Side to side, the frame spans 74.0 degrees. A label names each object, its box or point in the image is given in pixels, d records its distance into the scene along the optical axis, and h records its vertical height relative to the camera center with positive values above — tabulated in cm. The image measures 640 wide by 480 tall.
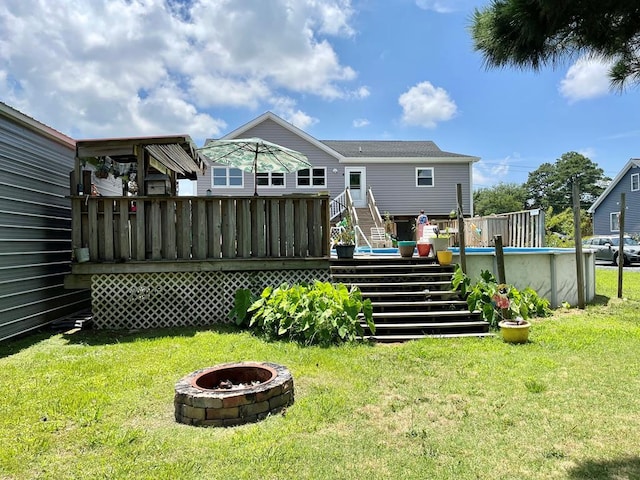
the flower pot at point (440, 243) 751 -1
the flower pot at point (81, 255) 632 -8
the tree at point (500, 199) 5931 +630
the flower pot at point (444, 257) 735 -25
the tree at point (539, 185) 6025 +808
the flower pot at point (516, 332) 534 -115
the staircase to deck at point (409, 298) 593 -86
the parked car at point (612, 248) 1817 -40
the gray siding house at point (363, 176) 1773 +297
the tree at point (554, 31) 202 +107
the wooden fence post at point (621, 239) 871 -1
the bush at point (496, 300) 598 -89
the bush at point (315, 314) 538 -91
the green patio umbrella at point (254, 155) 809 +184
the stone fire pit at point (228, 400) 308 -115
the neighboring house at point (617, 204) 2471 +225
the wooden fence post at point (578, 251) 765 -20
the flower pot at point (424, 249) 779 -11
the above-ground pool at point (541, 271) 775 -56
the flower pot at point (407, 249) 777 -11
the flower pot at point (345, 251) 740 -11
